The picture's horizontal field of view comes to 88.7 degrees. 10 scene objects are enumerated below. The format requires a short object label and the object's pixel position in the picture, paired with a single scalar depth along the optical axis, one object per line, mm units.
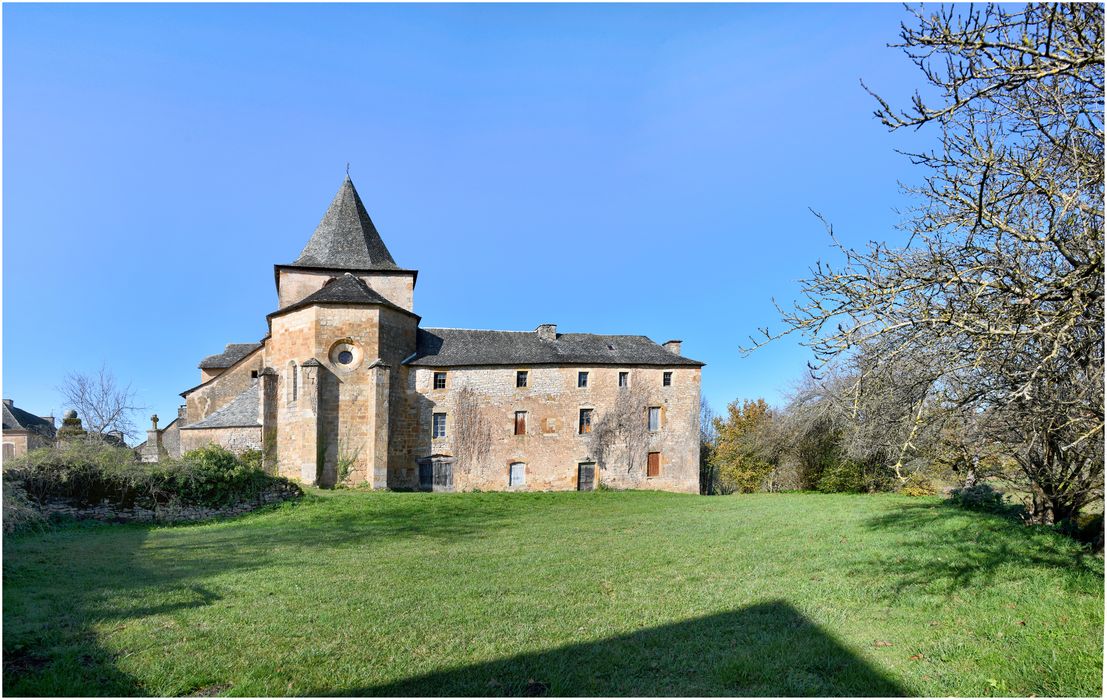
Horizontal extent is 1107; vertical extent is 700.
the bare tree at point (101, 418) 29203
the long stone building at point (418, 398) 24062
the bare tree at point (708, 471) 33750
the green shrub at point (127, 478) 14492
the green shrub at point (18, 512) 10094
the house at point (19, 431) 35312
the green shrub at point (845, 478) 25750
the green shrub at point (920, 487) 24203
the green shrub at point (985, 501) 12867
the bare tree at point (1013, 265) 4730
